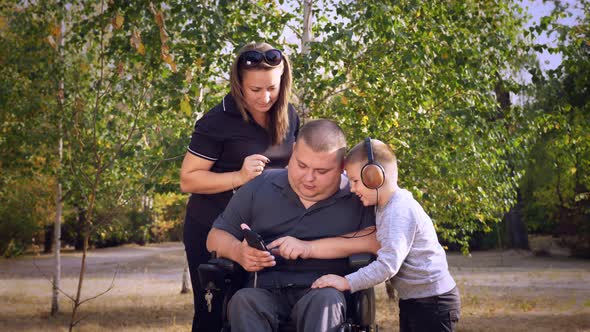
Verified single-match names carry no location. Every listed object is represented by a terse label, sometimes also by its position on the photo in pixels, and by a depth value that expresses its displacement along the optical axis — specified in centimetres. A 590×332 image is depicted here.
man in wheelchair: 309
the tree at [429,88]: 732
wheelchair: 305
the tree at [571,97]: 704
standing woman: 360
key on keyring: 328
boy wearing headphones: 301
